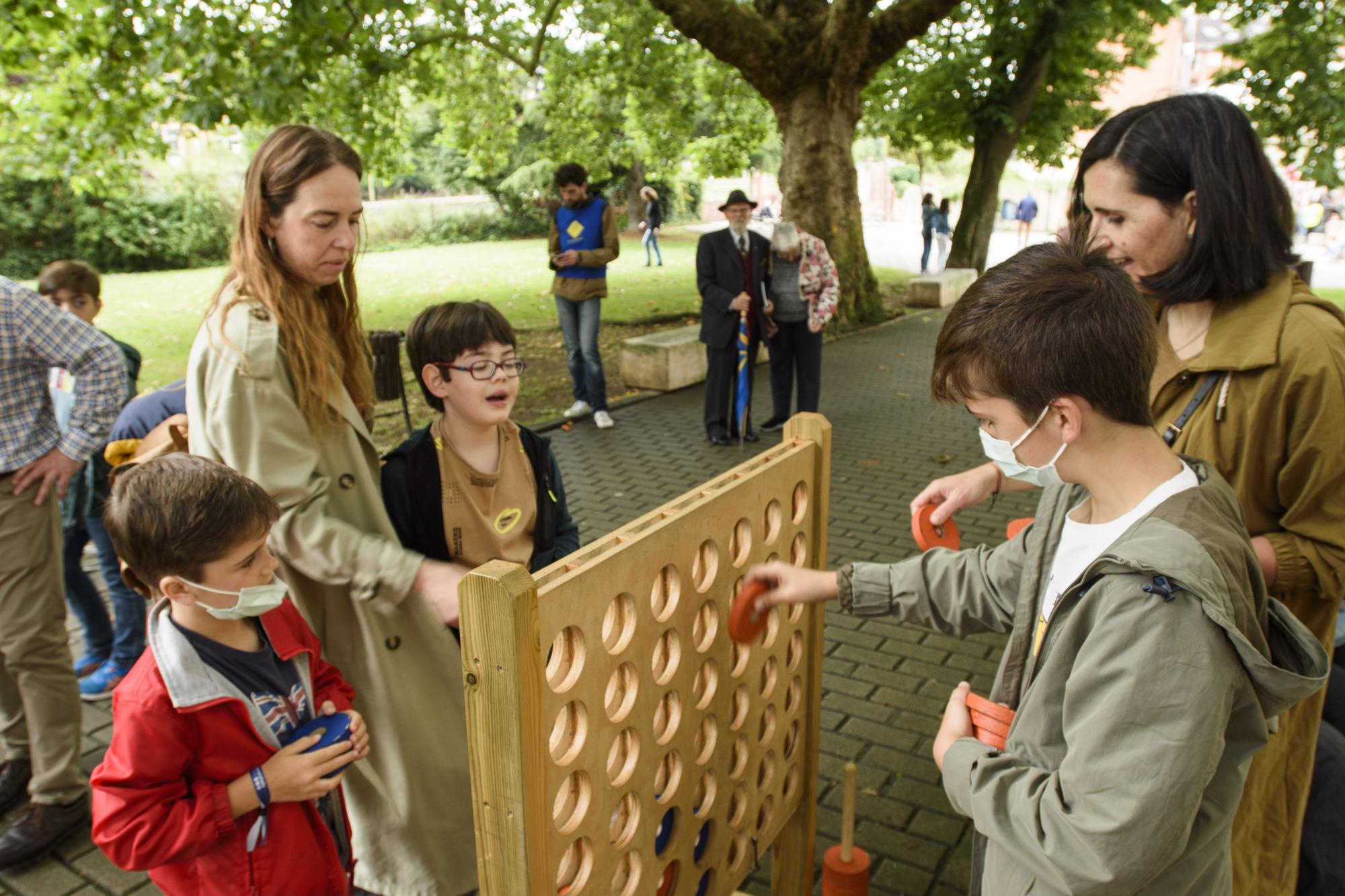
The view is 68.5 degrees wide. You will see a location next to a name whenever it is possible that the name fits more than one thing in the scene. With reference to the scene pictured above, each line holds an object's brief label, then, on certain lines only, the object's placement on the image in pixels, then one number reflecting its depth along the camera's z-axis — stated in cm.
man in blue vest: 843
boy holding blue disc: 196
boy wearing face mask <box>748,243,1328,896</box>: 132
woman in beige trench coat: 214
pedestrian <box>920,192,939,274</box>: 2280
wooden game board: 141
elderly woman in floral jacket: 805
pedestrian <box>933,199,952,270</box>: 2314
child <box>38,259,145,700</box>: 410
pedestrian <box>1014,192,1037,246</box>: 2952
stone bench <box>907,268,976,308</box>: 1686
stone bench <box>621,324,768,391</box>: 1027
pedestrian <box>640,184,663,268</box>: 2488
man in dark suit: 794
